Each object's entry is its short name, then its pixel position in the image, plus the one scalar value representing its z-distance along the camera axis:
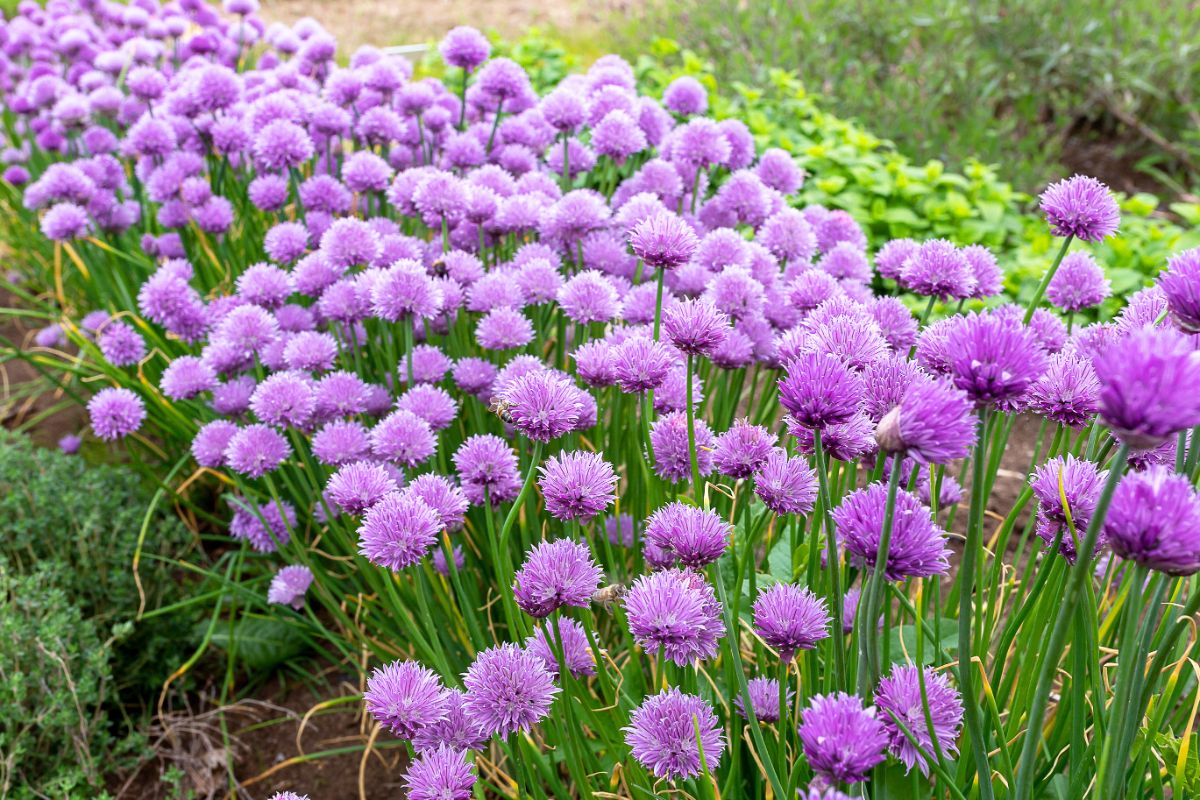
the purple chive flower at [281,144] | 0.95
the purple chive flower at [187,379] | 0.80
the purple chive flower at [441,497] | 0.61
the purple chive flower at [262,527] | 0.85
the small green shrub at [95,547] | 0.94
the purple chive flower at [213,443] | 0.77
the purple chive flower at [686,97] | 1.06
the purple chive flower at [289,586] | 0.82
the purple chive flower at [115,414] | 0.85
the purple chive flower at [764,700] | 0.58
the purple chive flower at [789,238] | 0.84
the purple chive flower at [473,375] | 0.75
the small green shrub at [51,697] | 0.79
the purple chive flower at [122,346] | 0.96
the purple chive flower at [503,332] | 0.75
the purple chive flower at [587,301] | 0.72
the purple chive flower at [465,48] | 1.04
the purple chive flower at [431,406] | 0.71
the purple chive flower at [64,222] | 1.02
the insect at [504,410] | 0.59
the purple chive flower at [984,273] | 0.73
